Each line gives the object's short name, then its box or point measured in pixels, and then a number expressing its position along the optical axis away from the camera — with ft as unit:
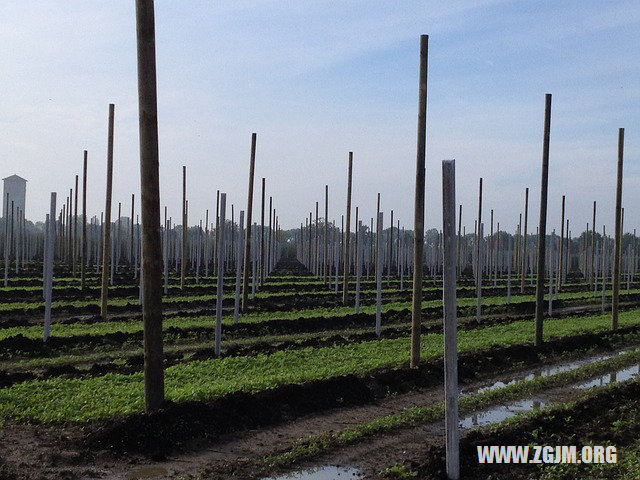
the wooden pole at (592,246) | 133.20
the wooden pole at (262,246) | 87.16
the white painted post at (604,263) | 99.98
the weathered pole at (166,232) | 127.65
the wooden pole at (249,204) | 69.09
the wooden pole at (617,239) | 71.20
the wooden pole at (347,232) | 84.48
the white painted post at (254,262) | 89.63
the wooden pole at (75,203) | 104.01
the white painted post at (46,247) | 52.02
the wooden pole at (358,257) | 66.94
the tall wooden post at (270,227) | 152.70
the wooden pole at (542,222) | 57.41
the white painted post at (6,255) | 100.94
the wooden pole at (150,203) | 30.19
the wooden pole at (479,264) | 71.41
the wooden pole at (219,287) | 45.16
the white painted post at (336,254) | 104.96
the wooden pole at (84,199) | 81.15
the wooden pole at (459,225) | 163.94
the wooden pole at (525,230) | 122.01
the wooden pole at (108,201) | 63.72
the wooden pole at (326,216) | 117.08
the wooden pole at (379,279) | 56.44
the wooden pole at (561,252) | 128.23
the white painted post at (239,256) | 57.41
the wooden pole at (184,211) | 104.27
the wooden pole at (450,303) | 21.97
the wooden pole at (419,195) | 42.16
